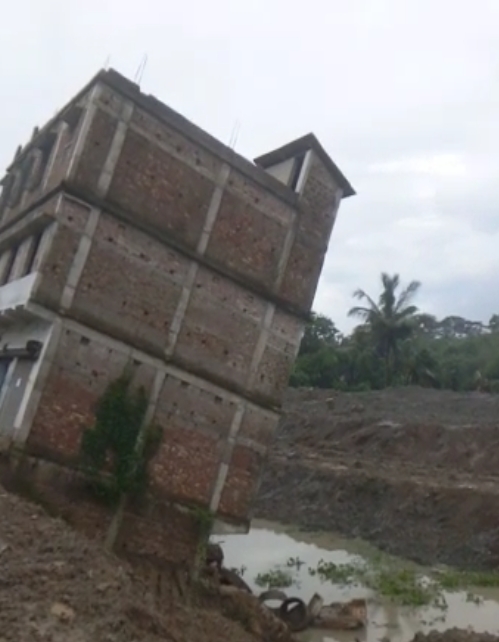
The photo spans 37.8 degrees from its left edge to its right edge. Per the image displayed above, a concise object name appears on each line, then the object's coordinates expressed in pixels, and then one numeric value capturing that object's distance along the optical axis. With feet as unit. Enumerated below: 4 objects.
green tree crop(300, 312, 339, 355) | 179.22
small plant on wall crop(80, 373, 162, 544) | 48.44
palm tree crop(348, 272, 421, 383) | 157.48
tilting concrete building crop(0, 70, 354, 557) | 48.26
